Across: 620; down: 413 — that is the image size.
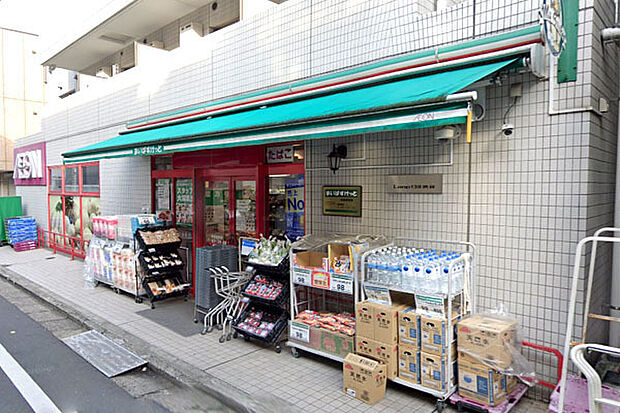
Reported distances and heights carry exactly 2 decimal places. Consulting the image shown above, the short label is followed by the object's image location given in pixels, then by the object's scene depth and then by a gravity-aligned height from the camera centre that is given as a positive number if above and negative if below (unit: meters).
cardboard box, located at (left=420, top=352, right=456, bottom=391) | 4.31 -1.88
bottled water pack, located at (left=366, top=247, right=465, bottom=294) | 4.41 -0.87
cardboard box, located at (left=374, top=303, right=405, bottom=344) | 4.59 -1.47
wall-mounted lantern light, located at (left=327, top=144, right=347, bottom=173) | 6.06 +0.50
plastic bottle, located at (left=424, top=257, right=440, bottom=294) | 4.40 -0.91
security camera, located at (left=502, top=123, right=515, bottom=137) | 4.54 +0.68
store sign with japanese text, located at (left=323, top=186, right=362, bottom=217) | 6.12 -0.15
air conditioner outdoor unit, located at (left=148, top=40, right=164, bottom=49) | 11.98 +4.19
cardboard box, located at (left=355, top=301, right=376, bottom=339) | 4.77 -1.49
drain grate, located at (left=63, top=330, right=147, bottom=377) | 5.53 -2.35
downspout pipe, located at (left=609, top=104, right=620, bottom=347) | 4.82 -1.12
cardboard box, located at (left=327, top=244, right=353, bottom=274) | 5.19 -0.86
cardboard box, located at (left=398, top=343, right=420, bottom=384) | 4.48 -1.87
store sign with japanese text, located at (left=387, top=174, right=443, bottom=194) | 5.24 +0.09
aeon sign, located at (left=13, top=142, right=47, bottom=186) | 16.00 +1.02
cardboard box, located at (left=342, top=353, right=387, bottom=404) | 4.45 -2.04
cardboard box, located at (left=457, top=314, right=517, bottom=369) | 4.07 -1.47
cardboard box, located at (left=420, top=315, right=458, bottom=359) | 4.29 -1.51
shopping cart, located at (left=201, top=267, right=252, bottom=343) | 6.52 -1.78
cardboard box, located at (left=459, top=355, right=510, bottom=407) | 4.11 -1.94
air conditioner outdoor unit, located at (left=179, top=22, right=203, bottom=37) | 10.52 +4.11
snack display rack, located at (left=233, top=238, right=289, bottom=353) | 5.89 -1.71
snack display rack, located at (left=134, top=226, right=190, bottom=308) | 8.26 -1.50
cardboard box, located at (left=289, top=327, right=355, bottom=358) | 5.10 -1.91
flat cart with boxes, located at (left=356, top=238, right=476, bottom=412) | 4.32 -1.29
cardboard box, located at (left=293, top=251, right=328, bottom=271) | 5.74 -0.97
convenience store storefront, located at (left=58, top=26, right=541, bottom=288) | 4.21 +0.80
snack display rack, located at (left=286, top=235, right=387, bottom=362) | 5.15 -1.19
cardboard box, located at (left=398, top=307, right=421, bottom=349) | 4.47 -1.49
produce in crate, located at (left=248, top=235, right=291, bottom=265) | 6.10 -0.92
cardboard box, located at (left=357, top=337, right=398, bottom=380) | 4.61 -1.83
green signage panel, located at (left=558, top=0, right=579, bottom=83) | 4.22 +1.52
